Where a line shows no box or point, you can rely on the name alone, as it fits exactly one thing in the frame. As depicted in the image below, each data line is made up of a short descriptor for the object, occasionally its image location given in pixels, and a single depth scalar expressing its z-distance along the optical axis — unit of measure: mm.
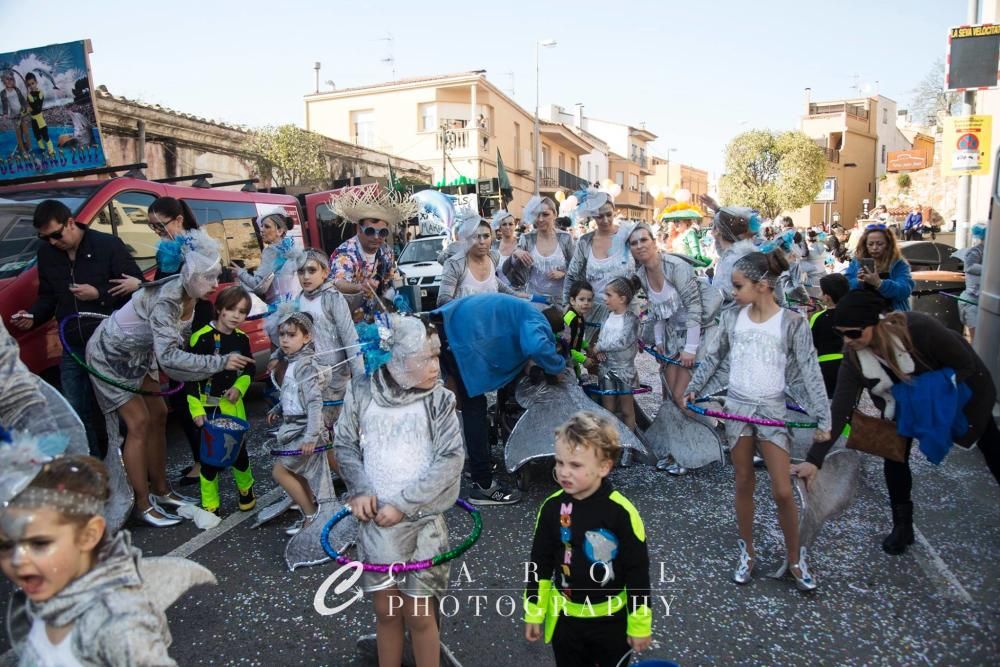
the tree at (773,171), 42250
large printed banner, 8852
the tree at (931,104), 43406
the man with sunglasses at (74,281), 4543
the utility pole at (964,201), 11219
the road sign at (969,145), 10750
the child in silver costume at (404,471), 2586
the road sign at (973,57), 10008
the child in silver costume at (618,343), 5484
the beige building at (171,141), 13008
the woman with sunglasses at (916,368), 3623
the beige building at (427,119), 34062
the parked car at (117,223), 5020
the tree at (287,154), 17797
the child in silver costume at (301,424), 4090
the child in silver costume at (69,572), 1709
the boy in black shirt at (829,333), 5234
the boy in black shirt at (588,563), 2402
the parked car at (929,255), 11125
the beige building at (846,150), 55594
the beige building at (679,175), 77000
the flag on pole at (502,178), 19506
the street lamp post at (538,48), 32344
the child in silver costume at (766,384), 3586
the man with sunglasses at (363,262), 5574
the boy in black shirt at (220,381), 4566
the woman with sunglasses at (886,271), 5625
